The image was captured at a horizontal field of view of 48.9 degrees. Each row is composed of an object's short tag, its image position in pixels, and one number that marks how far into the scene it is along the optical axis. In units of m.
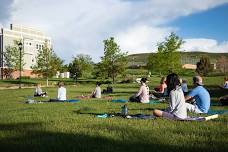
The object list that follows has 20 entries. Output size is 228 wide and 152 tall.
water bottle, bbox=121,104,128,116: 9.33
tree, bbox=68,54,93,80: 58.50
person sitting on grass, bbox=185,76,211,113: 10.01
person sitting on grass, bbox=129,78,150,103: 14.25
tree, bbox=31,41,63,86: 48.71
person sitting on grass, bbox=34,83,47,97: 20.54
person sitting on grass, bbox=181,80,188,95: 16.85
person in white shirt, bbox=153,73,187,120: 8.11
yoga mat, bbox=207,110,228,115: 10.17
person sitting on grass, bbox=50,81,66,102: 15.77
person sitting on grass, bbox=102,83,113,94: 24.04
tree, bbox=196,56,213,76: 73.48
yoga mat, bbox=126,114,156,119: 8.55
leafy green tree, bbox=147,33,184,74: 46.67
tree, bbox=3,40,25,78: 54.32
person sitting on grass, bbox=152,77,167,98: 18.05
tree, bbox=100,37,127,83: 49.19
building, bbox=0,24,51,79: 66.55
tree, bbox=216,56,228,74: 75.41
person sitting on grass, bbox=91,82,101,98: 18.19
